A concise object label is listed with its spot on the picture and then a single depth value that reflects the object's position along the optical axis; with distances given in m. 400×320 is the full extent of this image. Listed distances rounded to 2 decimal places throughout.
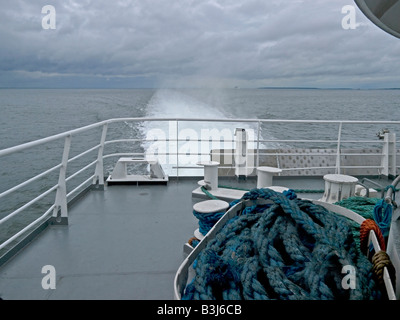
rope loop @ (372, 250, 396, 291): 1.13
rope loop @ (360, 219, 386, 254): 1.32
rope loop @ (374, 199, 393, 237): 1.51
